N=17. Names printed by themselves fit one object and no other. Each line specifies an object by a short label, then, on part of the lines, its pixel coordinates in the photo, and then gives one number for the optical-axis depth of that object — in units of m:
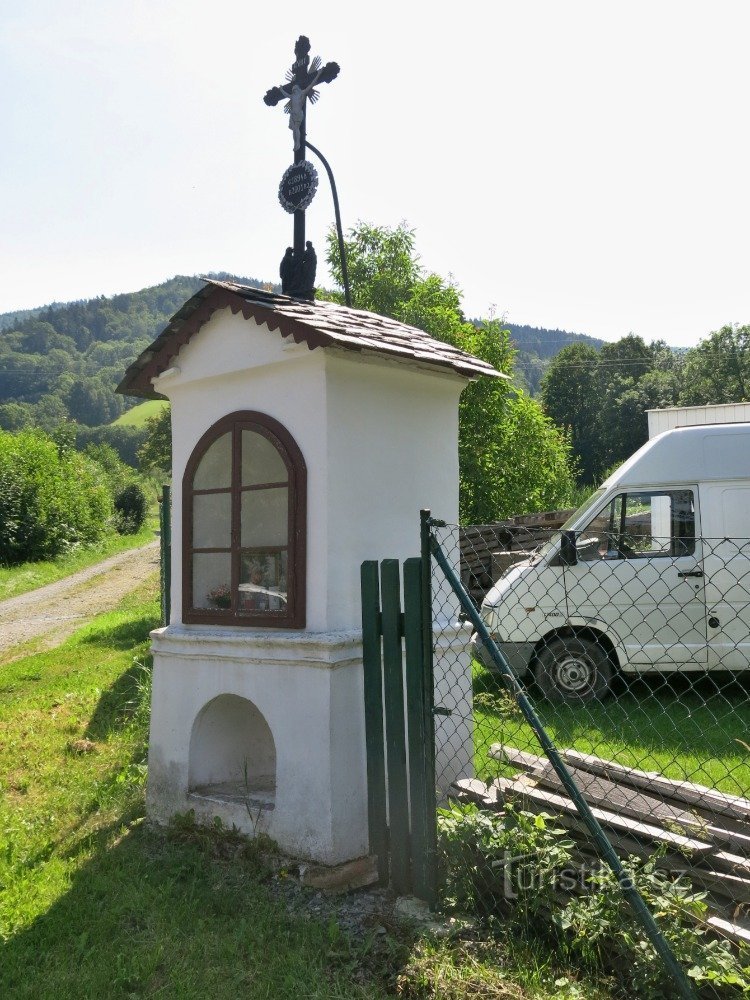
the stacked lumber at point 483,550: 10.91
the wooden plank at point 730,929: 3.10
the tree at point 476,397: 14.42
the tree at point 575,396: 54.97
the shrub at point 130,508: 40.34
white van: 7.99
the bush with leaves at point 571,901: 3.13
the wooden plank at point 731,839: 3.52
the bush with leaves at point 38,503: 25.77
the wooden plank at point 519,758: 4.39
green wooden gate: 4.11
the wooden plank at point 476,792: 4.13
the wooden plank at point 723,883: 3.30
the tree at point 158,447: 36.75
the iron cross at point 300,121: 5.82
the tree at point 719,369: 50.59
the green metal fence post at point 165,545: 8.22
